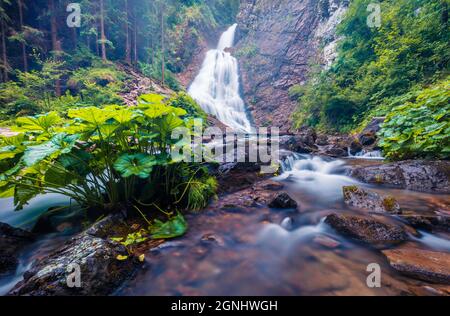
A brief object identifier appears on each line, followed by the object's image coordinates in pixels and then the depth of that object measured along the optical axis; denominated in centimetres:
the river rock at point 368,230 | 238
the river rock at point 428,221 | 263
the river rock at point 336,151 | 756
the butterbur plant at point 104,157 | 219
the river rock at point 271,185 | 431
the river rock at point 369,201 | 301
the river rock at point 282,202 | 343
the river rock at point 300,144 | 819
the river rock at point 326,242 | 239
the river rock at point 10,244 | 212
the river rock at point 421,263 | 176
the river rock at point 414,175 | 386
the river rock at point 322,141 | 959
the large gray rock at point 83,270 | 157
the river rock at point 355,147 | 761
